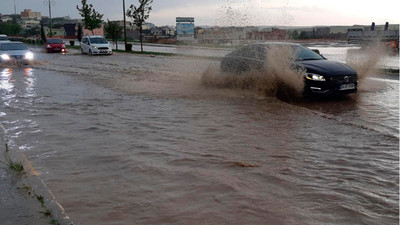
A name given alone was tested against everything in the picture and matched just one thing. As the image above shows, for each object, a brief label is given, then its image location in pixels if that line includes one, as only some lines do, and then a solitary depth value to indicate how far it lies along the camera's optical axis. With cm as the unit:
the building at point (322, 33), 8011
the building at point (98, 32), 9414
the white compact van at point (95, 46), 3125
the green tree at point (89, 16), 4959
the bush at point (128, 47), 3567
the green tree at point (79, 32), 5750
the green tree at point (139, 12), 3603
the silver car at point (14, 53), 2230
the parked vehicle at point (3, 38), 3703
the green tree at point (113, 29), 4341
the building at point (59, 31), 12618
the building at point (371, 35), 3566
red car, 3653
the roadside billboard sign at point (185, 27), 4288
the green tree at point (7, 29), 10080
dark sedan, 995
